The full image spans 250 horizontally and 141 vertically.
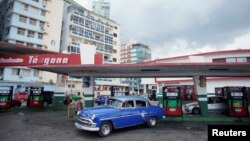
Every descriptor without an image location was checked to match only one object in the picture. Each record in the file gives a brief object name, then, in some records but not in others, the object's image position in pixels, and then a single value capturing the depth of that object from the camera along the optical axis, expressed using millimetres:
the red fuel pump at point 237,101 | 14078
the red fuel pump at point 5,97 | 16975
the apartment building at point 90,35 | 46844
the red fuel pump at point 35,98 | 19625
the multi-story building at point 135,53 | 98188
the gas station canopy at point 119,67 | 12930
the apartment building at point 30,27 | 35844
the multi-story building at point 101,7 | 96844
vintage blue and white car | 8992
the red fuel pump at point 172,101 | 13711
